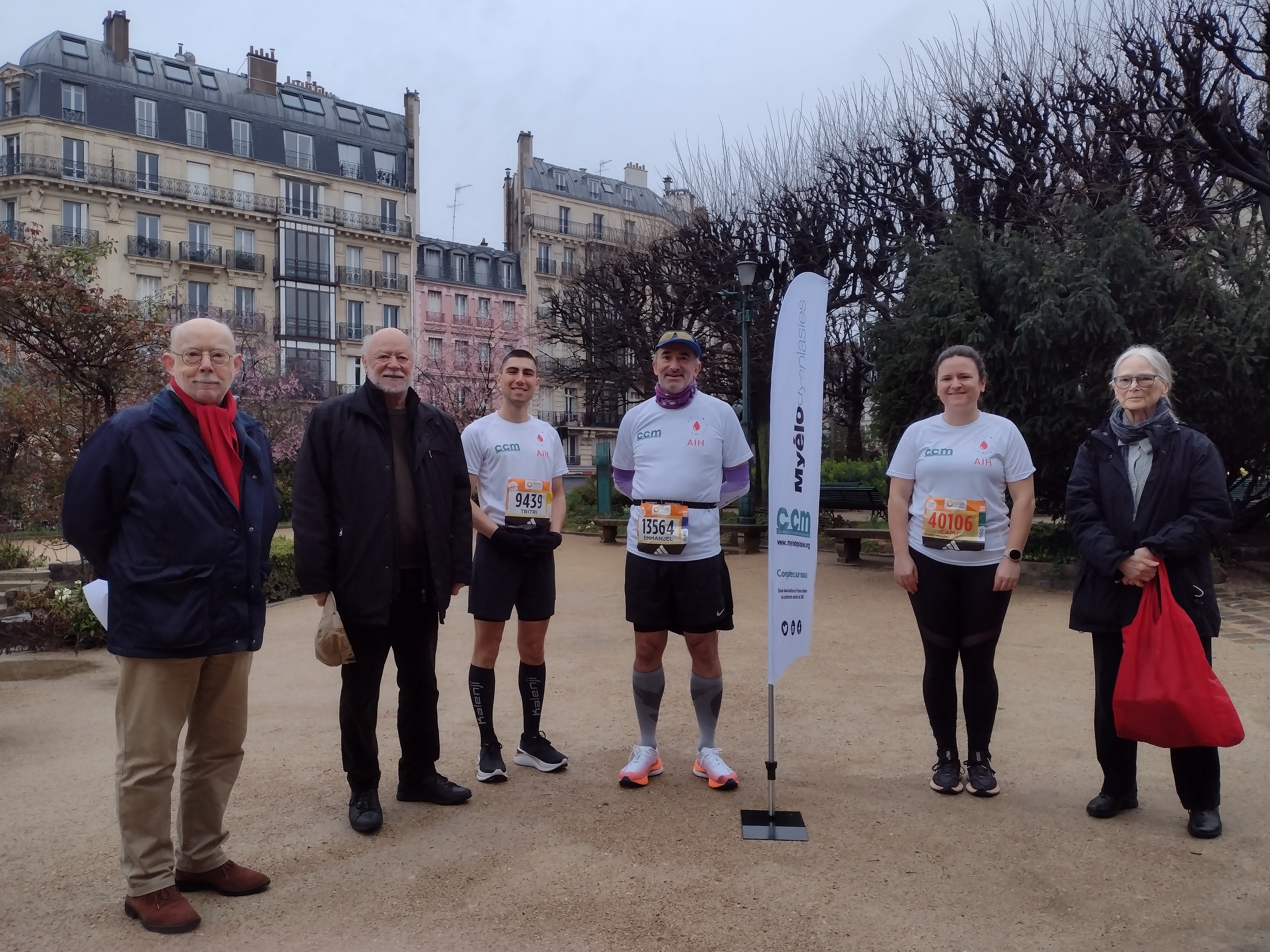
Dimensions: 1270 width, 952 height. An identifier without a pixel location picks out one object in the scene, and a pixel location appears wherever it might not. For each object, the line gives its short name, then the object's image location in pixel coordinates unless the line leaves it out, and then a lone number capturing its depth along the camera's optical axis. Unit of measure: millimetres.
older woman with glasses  3992
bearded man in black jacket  4027
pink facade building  41125
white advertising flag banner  4223
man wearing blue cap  4527
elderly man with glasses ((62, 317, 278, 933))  3223
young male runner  4746
